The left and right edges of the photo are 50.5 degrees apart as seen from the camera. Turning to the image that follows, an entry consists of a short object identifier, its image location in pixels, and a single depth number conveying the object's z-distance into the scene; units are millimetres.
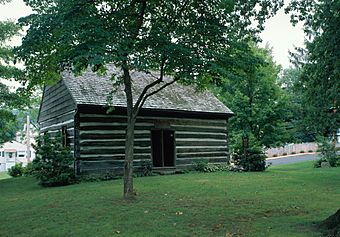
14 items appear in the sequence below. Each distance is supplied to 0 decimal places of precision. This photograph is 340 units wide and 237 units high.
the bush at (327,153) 22219
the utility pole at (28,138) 37594
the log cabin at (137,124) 16516
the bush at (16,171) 24875
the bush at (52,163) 14883
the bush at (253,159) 19125
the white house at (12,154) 58575
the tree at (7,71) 18234
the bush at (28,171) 22772
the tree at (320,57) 6590
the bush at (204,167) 19656
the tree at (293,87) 9336
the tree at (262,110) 30219
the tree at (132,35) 8117
